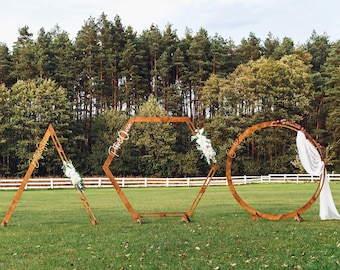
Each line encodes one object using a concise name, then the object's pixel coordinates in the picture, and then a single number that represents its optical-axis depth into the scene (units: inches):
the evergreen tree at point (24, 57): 1946.4
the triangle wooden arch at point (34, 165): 468.8
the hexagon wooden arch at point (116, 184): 472.4
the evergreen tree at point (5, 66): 2017.7
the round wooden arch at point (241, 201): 474.9
